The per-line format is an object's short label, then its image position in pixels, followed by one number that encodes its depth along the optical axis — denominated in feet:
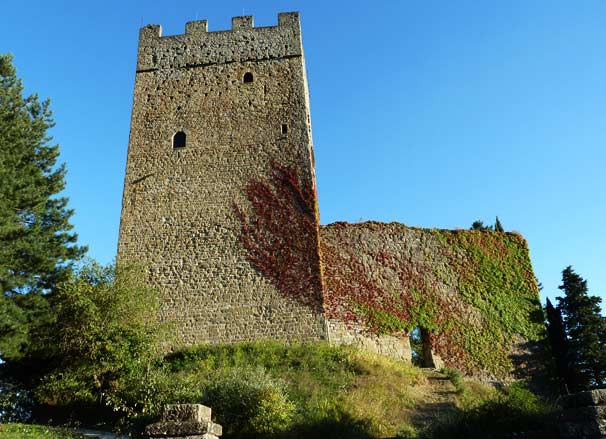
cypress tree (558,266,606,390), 59.36
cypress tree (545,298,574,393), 59.62
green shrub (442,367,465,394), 46.85
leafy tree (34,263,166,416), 40.09
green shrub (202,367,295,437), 33.86
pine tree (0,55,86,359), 43.42
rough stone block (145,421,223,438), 17.29
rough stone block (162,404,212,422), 17.65
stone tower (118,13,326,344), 52.08
